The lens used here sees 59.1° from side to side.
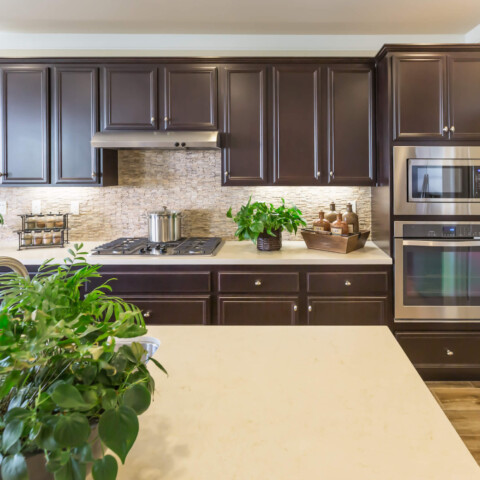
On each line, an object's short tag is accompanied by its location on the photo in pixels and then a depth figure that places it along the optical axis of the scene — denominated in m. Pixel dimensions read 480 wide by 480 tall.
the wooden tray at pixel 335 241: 3.03
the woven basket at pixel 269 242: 3.15
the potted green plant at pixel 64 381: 0.55
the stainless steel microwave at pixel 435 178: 2.89
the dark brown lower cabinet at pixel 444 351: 2.95
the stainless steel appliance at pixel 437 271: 2.91
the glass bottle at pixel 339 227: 3.06
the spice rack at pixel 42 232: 3.19
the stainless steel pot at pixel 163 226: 3.25
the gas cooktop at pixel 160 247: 2.93
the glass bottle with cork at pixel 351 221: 3.15
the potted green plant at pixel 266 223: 3.09
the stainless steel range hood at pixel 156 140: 3.04
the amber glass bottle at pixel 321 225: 3.21
